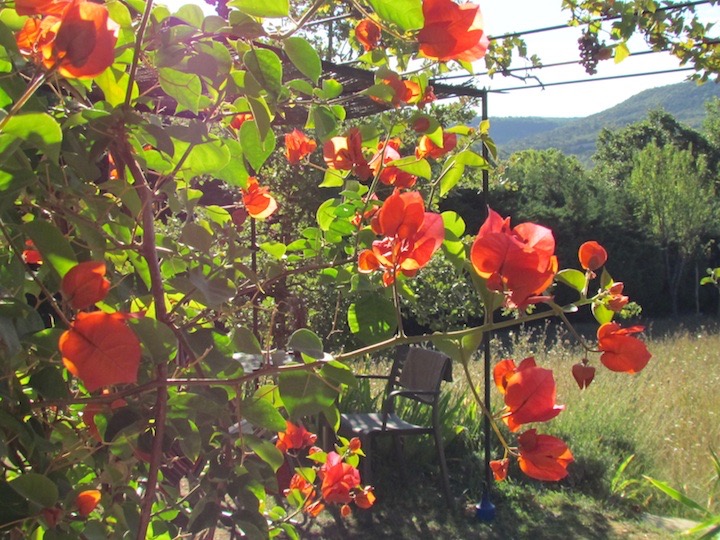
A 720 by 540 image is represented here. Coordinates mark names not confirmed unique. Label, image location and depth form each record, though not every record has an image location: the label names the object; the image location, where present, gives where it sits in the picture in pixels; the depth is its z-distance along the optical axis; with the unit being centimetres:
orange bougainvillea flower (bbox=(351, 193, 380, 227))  91
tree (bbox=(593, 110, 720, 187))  2903
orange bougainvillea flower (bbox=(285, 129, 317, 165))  113
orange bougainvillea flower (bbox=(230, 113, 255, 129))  86
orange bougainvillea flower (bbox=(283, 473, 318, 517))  109
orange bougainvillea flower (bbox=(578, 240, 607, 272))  63
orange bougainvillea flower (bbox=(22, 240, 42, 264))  77
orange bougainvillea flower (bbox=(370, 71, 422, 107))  81
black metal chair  360
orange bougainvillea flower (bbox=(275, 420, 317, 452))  105
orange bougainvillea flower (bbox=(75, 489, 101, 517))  63
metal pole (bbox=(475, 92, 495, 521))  336
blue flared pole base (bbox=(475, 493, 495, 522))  349
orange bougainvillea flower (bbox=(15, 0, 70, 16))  41
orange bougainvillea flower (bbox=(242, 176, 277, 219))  94
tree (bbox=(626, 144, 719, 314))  1480
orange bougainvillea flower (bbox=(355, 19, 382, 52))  82
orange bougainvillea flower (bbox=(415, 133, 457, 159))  90
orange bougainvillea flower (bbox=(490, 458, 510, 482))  64
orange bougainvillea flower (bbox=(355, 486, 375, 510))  112
